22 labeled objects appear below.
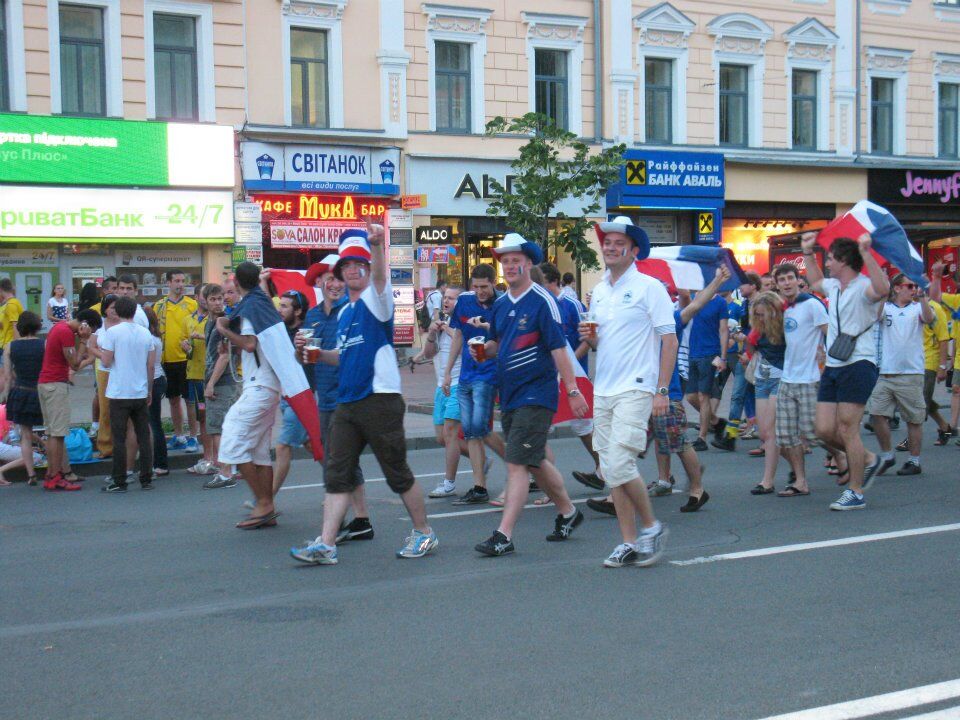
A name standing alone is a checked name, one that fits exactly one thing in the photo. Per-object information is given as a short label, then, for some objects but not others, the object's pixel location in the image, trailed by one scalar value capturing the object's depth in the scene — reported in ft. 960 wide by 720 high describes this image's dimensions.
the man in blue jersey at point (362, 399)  23.22
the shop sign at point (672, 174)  89.71
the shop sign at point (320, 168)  77.77
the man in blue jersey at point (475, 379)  29.66
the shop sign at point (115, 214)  69.82
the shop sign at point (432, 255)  82.99
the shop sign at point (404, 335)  84.53
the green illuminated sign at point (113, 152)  69.87
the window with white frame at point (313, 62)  78.59
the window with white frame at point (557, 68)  86.79
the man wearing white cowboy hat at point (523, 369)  23.82
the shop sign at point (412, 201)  81.86
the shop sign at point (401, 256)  83.51
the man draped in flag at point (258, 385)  26.89
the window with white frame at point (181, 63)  74.64
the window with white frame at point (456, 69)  83.30
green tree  63.41
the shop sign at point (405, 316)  83.82
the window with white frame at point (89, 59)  71.77
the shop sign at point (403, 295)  84.07
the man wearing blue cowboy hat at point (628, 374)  22.50
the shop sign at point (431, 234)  83.35
